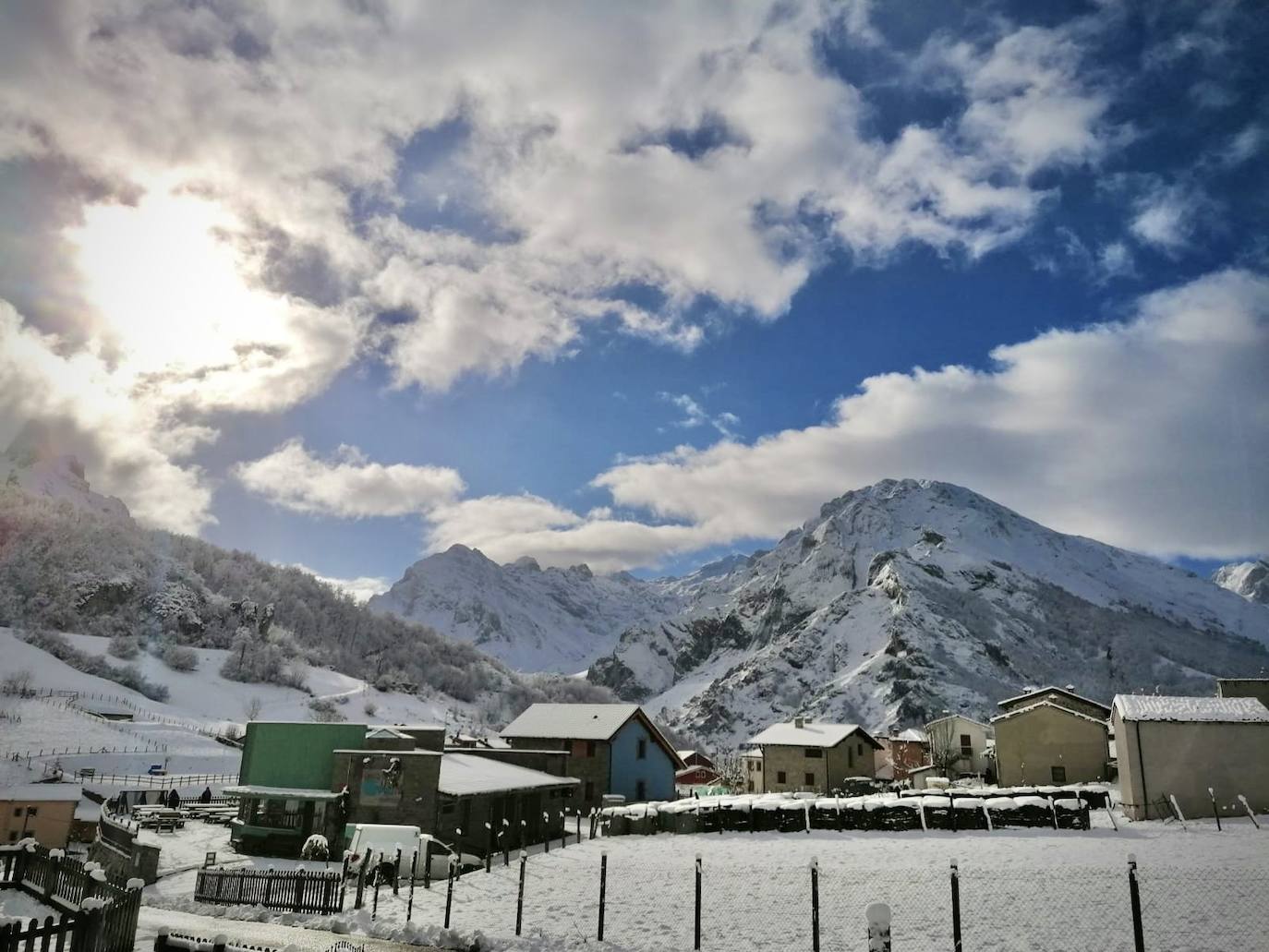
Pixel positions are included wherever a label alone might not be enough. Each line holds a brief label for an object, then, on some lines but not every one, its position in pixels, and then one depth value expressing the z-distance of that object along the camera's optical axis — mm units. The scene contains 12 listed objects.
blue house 56750
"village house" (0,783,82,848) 40781
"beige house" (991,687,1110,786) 56281
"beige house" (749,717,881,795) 70312
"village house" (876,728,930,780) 93000
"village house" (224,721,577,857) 35656
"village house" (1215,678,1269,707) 55250
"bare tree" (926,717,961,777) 86375
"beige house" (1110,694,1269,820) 36625
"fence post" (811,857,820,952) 16189
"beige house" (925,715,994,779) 84812
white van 29938
